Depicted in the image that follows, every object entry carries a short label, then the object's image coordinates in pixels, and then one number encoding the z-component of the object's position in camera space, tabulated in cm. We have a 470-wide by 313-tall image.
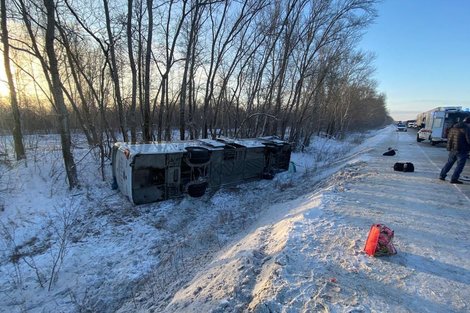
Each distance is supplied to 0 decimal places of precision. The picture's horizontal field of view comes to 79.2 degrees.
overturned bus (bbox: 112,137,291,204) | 714
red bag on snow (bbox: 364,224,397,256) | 392
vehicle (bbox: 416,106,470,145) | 1945
